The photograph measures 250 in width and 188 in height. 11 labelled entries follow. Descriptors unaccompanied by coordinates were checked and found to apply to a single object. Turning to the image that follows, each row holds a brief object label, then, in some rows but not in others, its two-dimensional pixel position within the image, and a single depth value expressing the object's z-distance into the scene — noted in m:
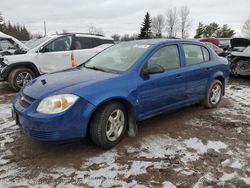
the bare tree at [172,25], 43.99
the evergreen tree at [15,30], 40.59
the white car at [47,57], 5.67
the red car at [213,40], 13.78
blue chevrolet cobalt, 2.55
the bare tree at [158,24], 45.35
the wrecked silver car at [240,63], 6.91
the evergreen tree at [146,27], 39.23
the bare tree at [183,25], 43.69
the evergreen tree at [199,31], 42.82
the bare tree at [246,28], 42.77
